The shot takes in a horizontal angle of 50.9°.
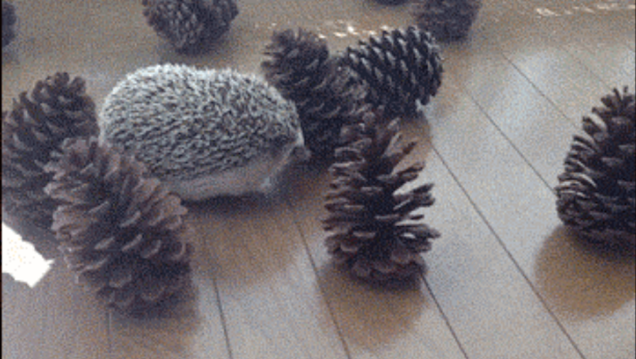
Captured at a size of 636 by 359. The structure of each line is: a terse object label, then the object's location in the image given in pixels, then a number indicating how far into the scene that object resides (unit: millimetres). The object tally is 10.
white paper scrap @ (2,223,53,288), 244
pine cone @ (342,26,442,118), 701
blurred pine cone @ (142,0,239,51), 599
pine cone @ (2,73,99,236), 489
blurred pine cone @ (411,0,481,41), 767
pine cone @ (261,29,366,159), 637
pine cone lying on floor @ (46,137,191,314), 466
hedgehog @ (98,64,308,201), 565
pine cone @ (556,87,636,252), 491
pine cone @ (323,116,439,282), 501
